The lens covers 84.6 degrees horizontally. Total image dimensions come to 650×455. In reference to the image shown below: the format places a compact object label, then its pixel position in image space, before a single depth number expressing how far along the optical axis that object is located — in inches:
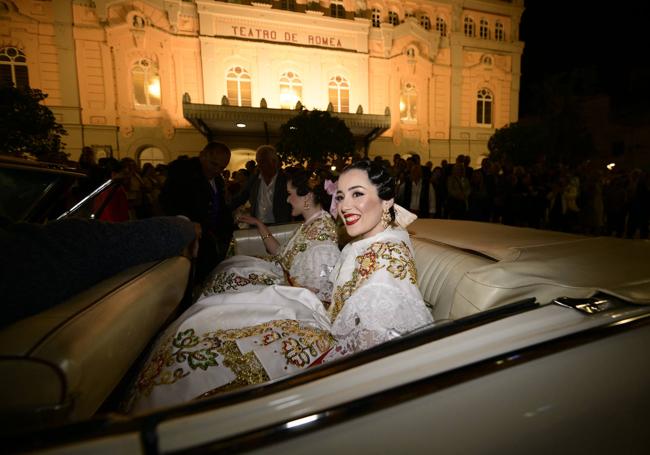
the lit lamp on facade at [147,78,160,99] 644.1
